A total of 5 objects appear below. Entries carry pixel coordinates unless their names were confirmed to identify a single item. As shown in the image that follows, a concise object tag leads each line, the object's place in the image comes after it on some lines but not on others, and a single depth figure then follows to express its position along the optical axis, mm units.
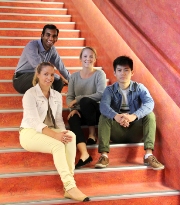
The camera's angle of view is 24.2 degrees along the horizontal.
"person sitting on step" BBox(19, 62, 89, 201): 2713
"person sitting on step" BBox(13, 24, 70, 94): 3609
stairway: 2783
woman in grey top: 3084
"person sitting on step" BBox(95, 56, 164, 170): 3055
